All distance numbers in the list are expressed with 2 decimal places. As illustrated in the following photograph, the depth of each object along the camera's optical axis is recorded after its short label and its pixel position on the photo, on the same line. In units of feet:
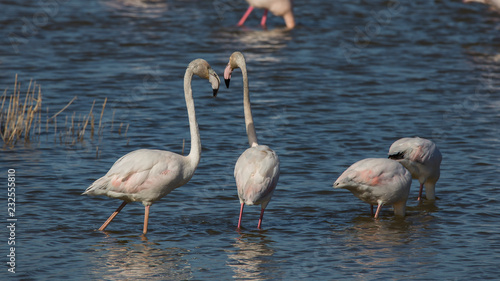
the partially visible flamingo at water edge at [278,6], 134.62
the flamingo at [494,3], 129.80
